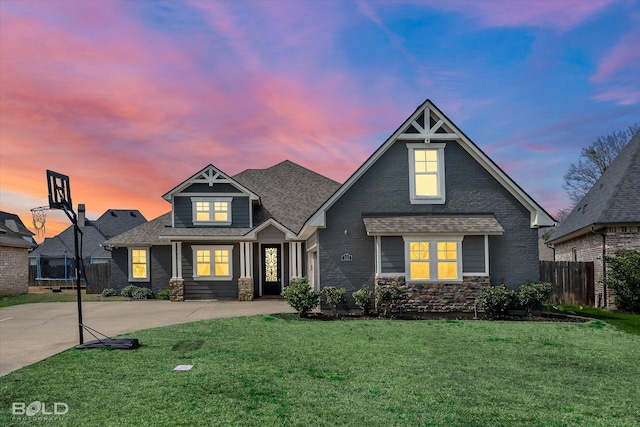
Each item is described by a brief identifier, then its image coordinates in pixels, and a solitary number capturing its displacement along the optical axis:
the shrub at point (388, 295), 14.77
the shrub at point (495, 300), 14.96
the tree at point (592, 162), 35.56
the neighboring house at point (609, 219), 18.01
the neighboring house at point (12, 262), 27.39
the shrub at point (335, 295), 15.48
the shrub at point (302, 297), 14.84
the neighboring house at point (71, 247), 40.78
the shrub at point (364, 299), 15.24
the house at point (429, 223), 15.66
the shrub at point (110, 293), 25.27
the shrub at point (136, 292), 23.72
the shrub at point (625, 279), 17.28
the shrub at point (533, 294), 15.12
